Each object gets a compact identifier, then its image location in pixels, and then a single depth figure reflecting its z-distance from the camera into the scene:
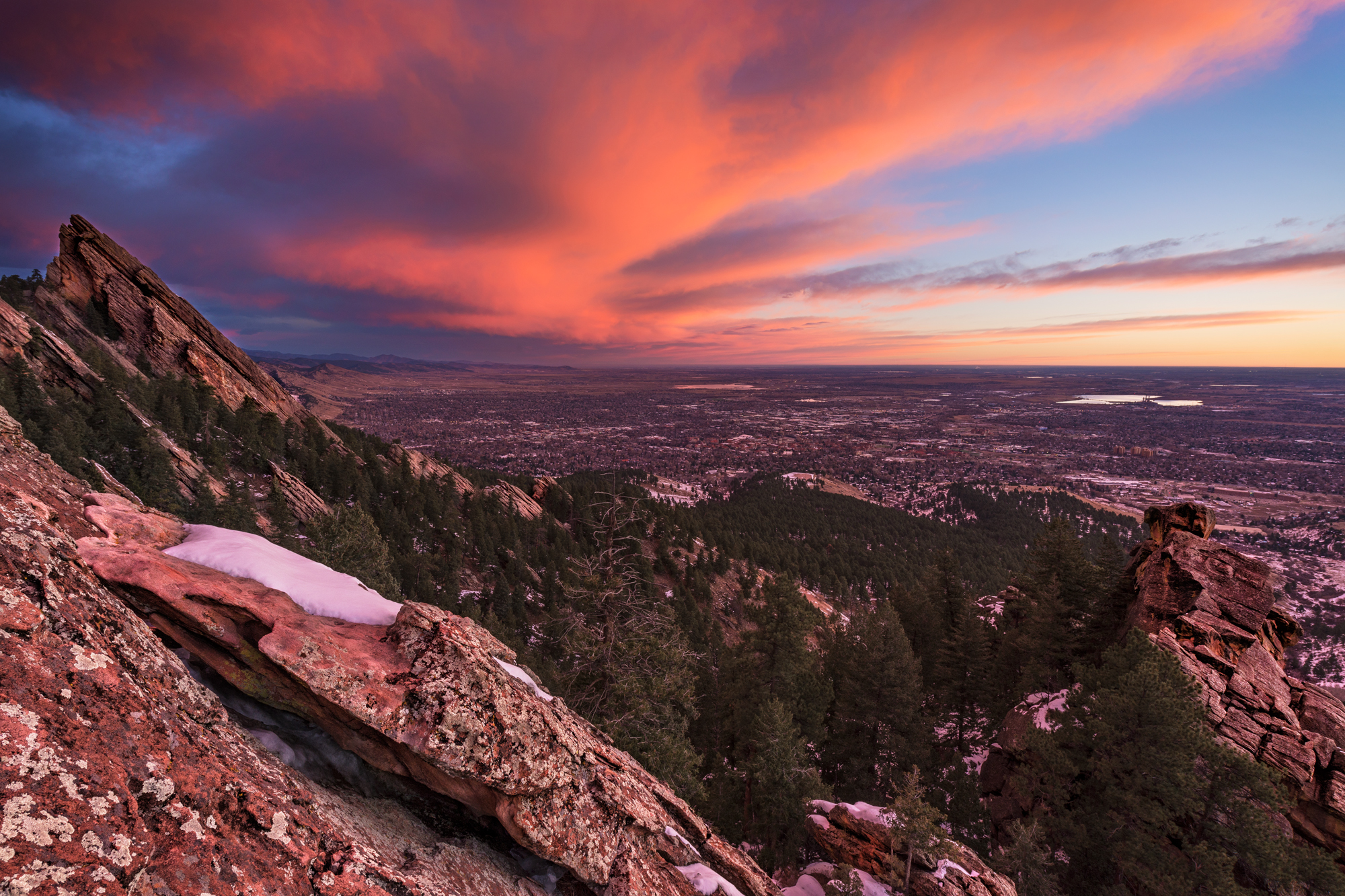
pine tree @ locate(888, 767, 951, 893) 12.25
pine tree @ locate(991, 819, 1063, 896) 13.77
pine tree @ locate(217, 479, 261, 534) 30.78
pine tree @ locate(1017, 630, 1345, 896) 13.27
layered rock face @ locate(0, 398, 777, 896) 4.07
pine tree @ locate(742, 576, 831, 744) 25.02
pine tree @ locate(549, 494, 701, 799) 15.64
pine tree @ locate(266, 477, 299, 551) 31.52
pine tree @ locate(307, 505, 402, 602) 25.84
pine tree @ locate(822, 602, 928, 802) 23.83
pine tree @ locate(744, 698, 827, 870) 19.33
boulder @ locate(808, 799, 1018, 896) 13.02
